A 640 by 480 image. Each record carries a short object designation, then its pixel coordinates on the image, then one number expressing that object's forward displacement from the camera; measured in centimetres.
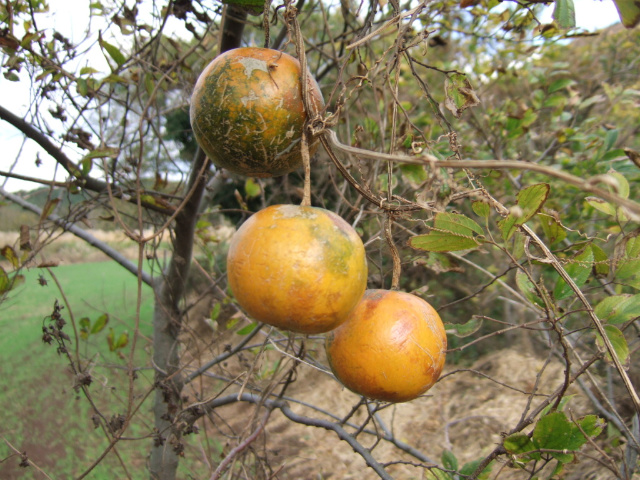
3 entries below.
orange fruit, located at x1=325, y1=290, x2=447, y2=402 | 38
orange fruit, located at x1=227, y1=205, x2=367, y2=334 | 34
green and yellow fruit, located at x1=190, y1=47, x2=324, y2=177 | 38
